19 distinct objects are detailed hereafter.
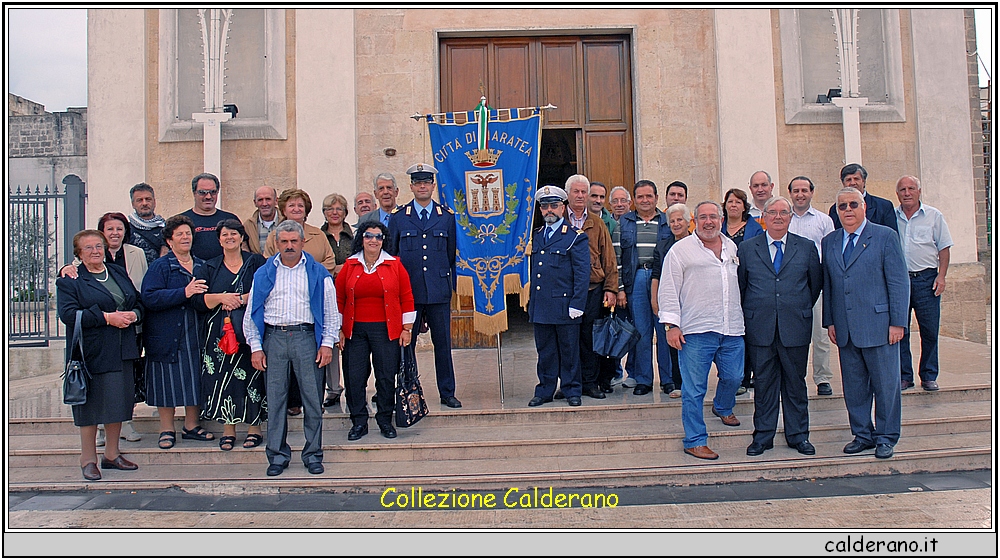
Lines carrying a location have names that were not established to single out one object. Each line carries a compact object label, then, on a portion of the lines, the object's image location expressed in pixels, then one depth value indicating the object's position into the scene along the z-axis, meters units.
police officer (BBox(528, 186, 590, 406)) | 5.73
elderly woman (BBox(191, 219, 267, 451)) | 5.19
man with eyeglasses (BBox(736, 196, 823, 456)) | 4.88
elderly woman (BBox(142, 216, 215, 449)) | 5.17
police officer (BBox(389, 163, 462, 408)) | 5.78
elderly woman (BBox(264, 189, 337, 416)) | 5.49
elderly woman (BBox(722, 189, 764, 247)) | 5.73
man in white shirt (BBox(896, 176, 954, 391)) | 5.97
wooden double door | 9.82
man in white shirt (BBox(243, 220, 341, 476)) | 4.77
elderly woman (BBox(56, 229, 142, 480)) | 4.79
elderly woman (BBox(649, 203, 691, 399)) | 5.70
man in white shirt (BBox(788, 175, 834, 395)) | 5.83
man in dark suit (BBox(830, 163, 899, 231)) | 5.84
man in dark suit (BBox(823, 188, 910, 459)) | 4.78
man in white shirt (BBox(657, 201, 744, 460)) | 4.89
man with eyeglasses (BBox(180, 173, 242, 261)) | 5.72
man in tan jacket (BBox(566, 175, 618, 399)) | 5.90
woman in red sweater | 5.16
